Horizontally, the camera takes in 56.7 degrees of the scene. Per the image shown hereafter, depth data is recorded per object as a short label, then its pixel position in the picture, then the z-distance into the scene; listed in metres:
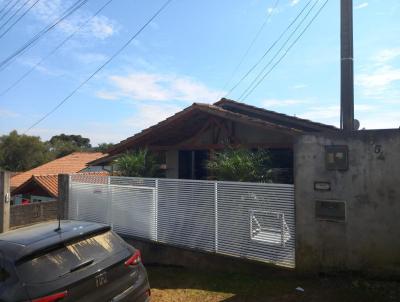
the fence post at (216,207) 7.37
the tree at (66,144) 59.17
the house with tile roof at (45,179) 23.48
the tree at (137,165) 10.51
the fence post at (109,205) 9.63
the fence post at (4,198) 11.23
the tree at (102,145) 65.47
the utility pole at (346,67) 7.03
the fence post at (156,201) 8.58
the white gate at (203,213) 6.61
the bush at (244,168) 8.14
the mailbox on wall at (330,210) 5.96
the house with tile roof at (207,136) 10.22
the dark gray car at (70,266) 3.35
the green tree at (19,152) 48.88
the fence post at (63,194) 10.81
